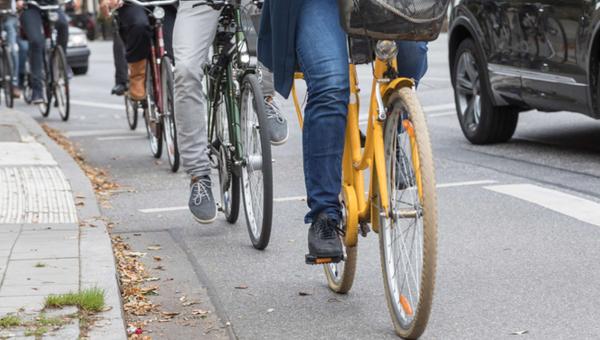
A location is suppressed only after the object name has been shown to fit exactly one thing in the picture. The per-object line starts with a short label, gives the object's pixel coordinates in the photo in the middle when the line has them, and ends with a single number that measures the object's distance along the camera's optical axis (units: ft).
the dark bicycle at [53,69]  97.81
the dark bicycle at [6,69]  114.42
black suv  57.72
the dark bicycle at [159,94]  60.80
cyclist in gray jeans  44.19
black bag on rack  29.48
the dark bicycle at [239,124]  41.55
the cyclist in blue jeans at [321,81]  31.83
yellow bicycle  28.43
